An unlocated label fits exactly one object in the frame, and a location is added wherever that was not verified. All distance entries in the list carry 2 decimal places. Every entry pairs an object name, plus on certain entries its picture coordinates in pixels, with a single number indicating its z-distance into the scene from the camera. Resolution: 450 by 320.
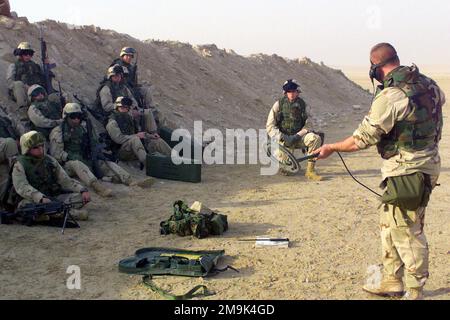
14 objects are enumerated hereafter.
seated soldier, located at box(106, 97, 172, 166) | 9.77
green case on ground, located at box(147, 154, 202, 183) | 9.39
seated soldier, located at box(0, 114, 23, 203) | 7.91
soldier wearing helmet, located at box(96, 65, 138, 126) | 10.62
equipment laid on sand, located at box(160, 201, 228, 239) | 6.32
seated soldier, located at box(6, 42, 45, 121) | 9.83
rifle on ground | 6.56
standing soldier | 4.09
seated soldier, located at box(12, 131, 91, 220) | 6.69
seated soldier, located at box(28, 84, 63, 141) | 8.99
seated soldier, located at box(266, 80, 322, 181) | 9.79
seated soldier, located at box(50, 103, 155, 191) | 8.30
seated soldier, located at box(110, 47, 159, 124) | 11.64
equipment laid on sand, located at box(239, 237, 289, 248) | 6.04
